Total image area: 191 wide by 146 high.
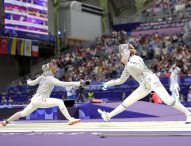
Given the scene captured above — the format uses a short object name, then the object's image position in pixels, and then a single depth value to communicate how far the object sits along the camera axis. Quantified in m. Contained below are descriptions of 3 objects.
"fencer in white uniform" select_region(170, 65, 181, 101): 23.34
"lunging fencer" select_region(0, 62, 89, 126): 13.71
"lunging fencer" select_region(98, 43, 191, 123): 11.85
